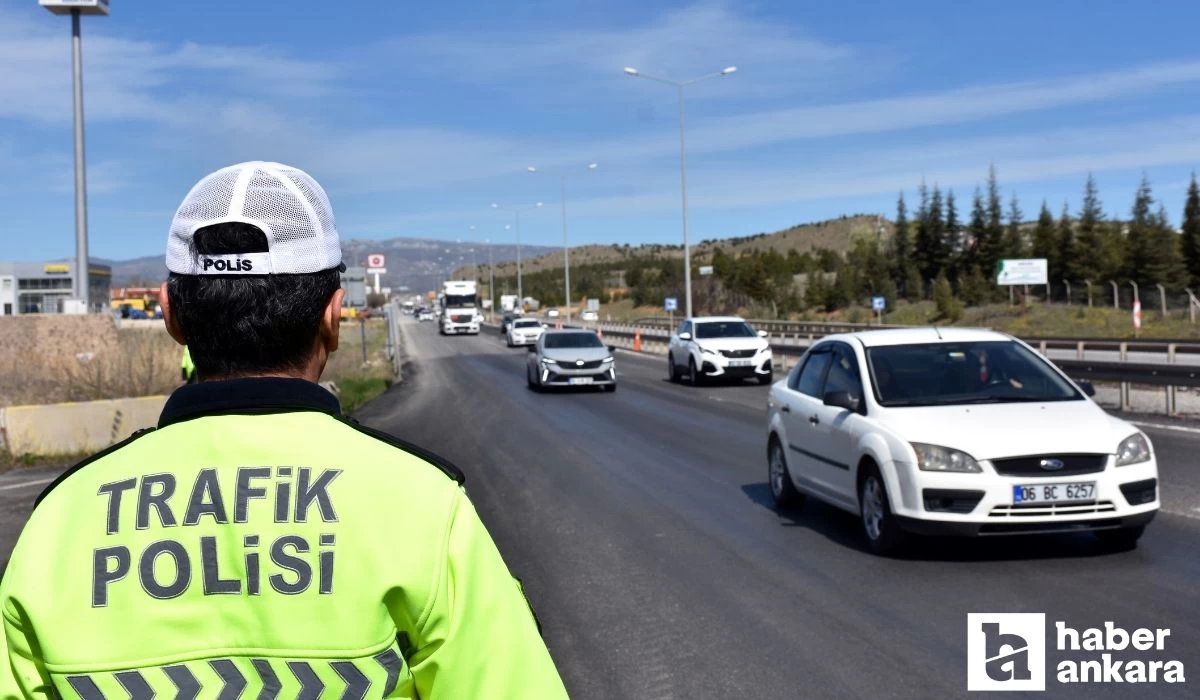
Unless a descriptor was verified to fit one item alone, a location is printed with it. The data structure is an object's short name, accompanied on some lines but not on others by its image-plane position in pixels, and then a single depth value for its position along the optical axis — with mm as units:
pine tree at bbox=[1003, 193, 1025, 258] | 89125
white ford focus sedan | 8203
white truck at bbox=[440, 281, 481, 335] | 86562
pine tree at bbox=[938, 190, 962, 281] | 95750
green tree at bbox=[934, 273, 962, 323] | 67625
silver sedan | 28938
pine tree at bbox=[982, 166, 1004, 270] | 91062
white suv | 29625
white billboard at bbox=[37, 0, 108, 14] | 26297
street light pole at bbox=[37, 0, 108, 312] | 25219
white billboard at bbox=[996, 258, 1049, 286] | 72438
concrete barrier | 15898
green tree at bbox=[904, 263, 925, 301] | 87250
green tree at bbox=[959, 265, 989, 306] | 78438
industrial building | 120062
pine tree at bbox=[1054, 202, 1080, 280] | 82994
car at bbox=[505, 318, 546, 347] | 60406
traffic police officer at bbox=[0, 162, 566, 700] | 1749
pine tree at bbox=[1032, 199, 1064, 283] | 84625
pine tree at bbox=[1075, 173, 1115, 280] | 80125
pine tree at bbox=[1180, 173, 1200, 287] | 72938
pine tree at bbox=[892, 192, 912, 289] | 97625
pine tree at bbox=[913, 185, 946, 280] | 96562
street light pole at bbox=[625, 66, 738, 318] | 47250
